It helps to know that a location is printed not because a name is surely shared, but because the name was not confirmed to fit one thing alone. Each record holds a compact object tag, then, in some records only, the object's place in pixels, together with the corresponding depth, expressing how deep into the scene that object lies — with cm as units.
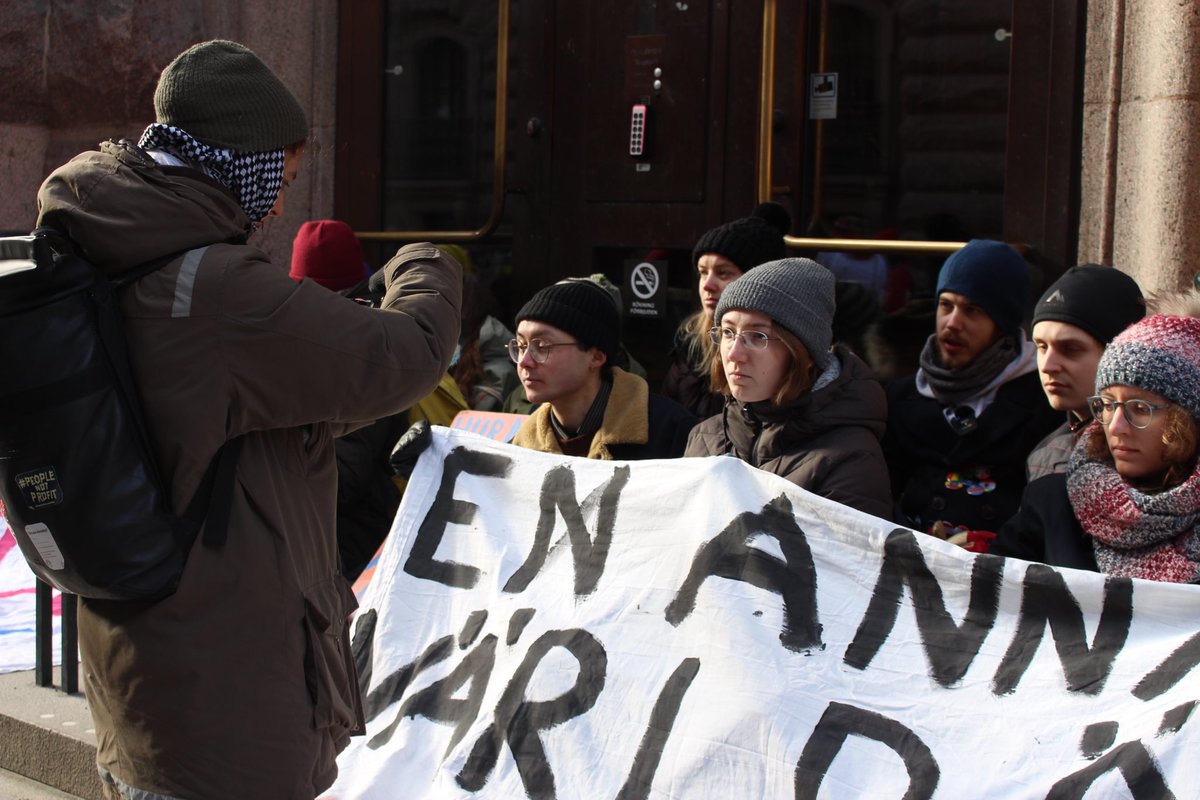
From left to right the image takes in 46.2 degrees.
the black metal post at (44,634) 444
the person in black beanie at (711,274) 467
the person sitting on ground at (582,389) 423
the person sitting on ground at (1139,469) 298
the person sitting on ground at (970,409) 388
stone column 446
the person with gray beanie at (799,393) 354
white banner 282
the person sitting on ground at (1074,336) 360
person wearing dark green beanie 223
